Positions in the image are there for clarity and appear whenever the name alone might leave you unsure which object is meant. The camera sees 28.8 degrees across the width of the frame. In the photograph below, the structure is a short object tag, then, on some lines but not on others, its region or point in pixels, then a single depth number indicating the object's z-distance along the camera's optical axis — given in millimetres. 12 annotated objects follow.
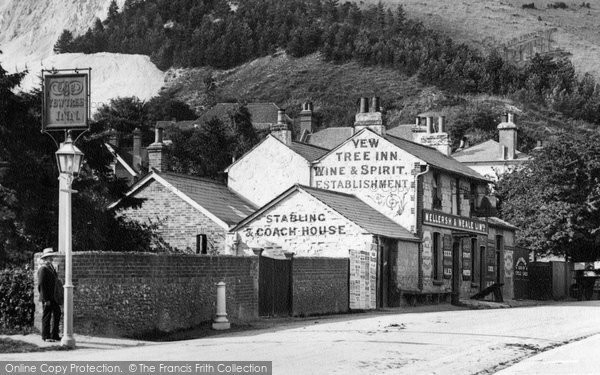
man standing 21641
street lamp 21109
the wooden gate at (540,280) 53188
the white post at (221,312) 26250
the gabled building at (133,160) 75206
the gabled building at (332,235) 36688
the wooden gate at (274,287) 29969
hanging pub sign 23734
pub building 37562
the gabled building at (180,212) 40844
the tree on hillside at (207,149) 69062
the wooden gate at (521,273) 51812
